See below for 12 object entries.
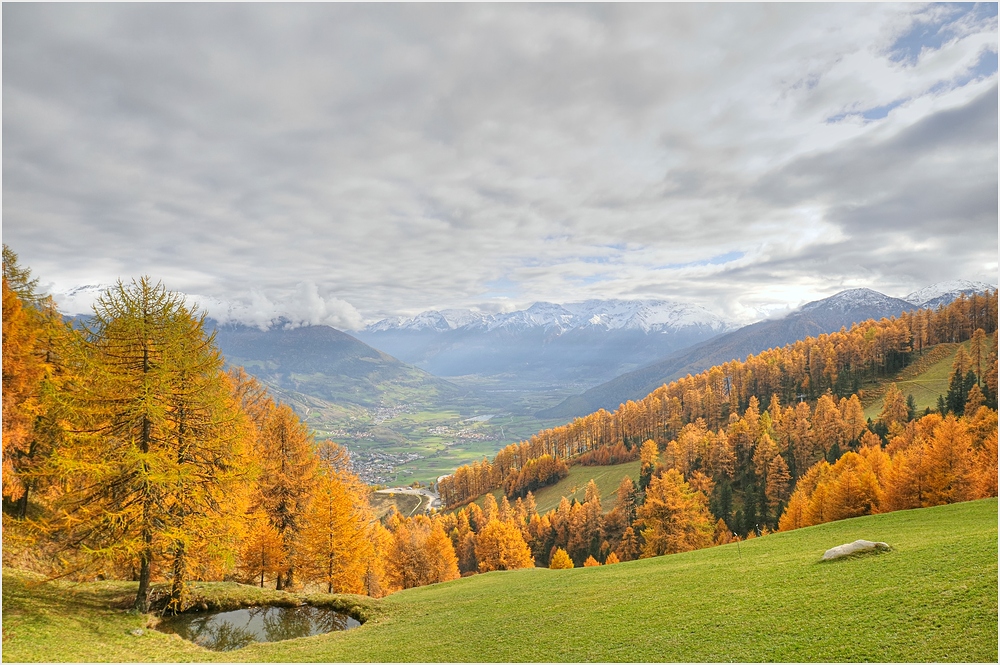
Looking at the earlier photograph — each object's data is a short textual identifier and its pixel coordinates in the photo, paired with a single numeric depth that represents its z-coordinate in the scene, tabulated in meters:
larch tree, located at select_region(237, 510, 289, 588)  31.67
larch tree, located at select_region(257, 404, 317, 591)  33.88
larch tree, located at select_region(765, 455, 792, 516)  83.44
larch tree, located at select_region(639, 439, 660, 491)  114.31
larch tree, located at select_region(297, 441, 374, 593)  33.75
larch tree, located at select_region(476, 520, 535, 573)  63.78
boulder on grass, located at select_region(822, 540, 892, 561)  24.17
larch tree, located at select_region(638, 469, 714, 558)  59.28
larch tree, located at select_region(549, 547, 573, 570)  67.69
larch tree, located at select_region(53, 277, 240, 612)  18.94
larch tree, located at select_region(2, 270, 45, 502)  26.58
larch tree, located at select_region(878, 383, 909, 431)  95.56
